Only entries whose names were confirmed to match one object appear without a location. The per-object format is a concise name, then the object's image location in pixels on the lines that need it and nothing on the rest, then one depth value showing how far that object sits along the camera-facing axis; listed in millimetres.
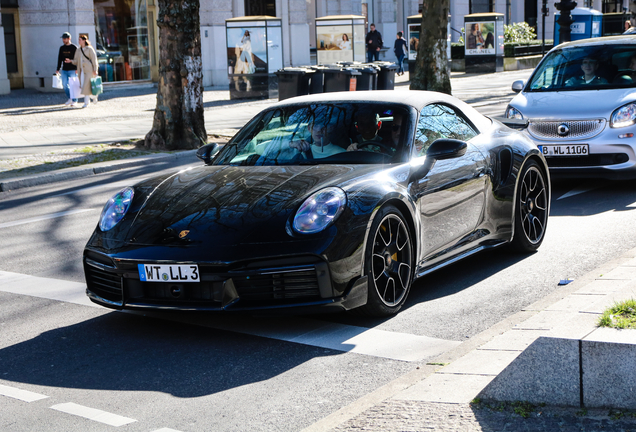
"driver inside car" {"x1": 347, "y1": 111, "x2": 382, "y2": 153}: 5824
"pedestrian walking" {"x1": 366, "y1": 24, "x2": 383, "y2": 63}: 36531
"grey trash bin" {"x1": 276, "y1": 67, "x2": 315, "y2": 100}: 20688
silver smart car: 9406
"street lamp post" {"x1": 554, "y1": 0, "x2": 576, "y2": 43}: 22062
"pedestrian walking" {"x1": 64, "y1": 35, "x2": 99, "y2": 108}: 22781
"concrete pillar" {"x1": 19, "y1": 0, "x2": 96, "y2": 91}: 28188
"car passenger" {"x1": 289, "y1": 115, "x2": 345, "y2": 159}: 5816
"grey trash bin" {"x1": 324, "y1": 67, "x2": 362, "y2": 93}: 20562
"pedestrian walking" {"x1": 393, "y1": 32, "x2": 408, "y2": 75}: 38219
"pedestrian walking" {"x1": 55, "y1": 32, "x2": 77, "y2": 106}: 22750
